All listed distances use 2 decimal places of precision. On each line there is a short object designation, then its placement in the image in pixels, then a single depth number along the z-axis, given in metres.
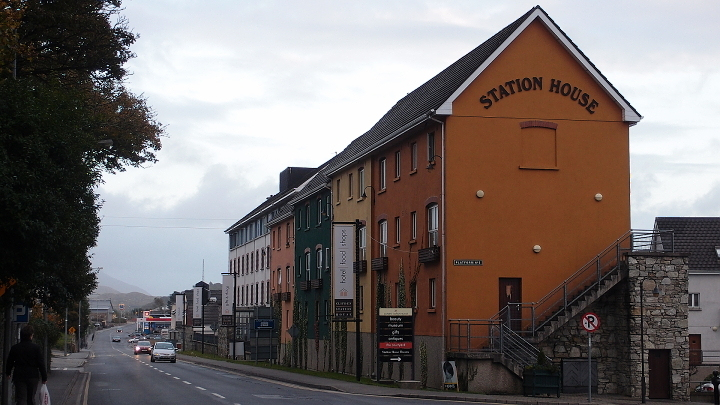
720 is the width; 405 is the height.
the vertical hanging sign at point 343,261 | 41.78
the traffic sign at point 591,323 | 27.05
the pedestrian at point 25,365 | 17.00
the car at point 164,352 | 65.44
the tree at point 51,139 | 16.77
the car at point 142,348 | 88.00
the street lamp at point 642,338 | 29.38
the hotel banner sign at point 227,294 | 76.88
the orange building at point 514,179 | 32.91
